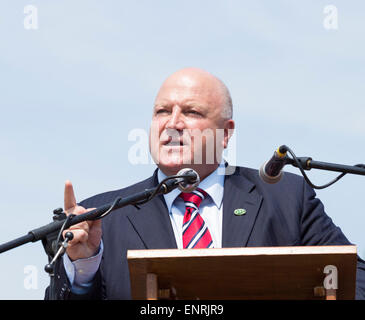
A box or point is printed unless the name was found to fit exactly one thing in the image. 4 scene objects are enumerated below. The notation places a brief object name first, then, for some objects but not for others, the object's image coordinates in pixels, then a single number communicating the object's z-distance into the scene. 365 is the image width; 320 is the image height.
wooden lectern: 7.91
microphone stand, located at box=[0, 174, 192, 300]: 7.43
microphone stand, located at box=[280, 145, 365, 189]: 7.74
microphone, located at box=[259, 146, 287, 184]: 7.77
